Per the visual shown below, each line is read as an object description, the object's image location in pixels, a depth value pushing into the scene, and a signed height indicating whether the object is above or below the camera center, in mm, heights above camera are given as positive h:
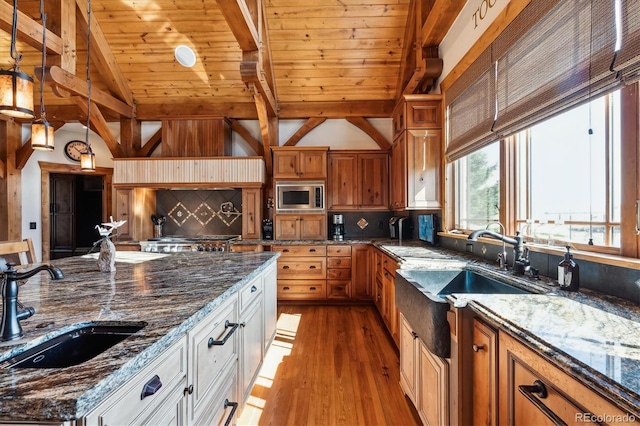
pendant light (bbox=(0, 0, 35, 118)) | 1450 +650
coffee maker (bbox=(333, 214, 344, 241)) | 4289 -236
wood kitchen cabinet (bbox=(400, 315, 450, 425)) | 1335 -942
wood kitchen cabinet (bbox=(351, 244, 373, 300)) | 3928 -859
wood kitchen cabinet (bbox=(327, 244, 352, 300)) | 3945 -874
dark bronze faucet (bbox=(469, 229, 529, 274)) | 1650 -241
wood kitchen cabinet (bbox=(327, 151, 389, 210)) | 4328 +502
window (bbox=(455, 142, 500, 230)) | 2373 +228
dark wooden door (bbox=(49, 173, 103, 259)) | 6062 -59
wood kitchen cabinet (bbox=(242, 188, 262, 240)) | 4273 -7
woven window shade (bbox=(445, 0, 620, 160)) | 1265 +847
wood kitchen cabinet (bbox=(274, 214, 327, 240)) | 4195 -211
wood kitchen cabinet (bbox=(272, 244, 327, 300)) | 3953 -888
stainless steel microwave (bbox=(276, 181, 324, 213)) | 4156 +233
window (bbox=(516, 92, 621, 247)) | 1359 +201
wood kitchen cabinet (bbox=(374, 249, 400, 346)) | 2600 -882
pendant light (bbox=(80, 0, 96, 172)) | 2508 +487
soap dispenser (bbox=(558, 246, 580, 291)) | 1303 -302
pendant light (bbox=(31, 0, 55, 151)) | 2040 +584
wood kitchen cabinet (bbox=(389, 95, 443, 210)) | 3193 +710
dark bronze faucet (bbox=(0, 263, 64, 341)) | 784 -264
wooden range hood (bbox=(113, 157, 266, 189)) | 4207 +625
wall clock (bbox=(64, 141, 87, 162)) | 4891 +1142
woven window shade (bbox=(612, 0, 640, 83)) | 1085 +666
